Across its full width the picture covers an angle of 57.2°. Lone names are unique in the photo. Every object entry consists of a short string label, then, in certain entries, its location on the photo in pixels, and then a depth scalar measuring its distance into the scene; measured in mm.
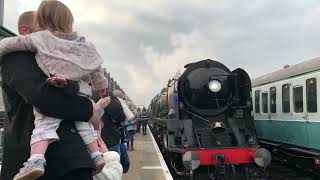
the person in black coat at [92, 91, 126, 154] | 3720
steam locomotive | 6824
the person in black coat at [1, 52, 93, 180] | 1512
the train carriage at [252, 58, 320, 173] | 7111
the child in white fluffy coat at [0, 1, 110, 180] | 1526
